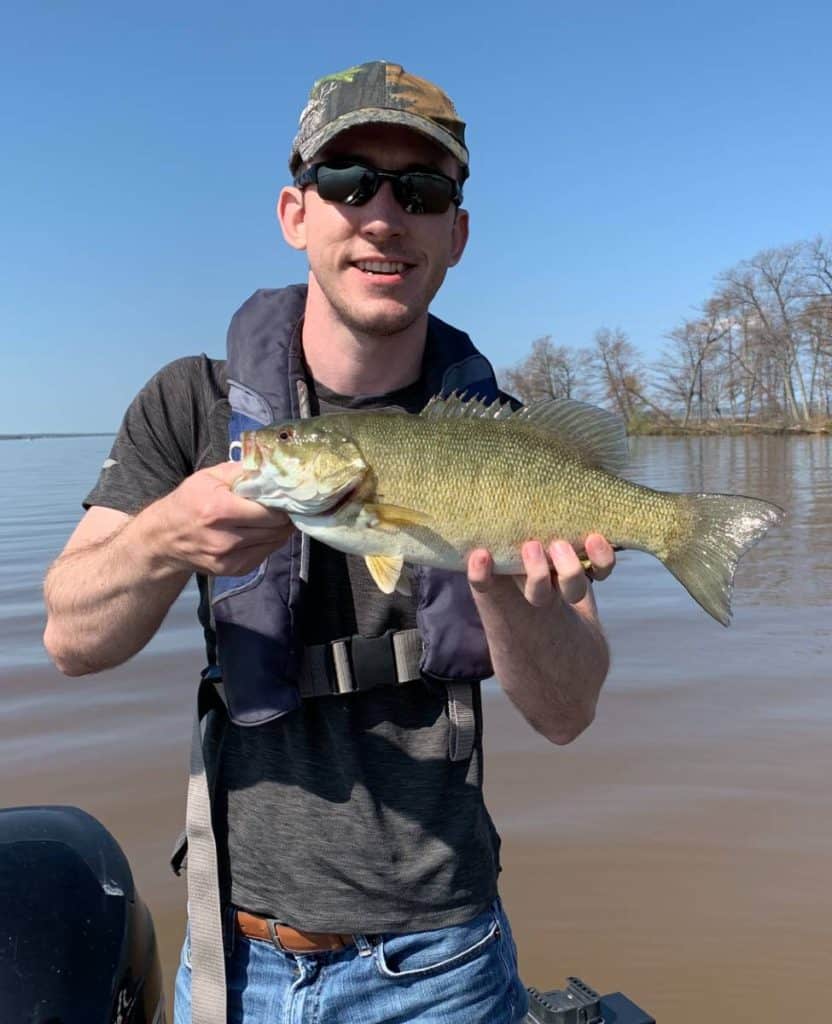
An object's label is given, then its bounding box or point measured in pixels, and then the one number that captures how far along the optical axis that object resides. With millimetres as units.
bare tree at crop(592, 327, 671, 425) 58000
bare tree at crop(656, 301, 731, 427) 64625
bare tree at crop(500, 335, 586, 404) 53625
